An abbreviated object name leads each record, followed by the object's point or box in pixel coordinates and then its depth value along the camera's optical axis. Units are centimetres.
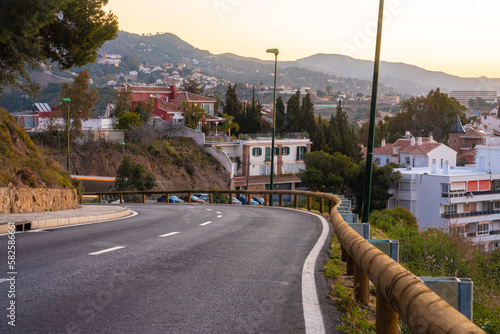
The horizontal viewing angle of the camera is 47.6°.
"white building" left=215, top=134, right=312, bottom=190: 7944
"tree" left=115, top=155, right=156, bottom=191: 5835
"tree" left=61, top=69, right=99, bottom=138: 6925
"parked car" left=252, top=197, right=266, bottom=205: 6947
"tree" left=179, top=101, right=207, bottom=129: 8738
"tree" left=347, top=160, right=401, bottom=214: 6838
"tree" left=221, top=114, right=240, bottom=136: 8773
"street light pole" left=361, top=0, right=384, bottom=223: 1668
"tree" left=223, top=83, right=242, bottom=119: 9550
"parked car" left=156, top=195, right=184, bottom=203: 5603
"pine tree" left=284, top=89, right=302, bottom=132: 9306
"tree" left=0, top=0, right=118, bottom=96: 2038
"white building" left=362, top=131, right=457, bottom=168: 9088
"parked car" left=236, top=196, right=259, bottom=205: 6754
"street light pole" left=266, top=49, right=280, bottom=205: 3716
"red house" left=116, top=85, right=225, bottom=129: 9006
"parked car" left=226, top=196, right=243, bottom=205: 6426
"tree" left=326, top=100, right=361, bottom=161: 8794
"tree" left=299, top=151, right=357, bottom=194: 7094
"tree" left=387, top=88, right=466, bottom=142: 12938
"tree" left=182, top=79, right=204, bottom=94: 12481
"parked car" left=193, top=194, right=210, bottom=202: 6050
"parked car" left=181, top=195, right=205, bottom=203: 5880
